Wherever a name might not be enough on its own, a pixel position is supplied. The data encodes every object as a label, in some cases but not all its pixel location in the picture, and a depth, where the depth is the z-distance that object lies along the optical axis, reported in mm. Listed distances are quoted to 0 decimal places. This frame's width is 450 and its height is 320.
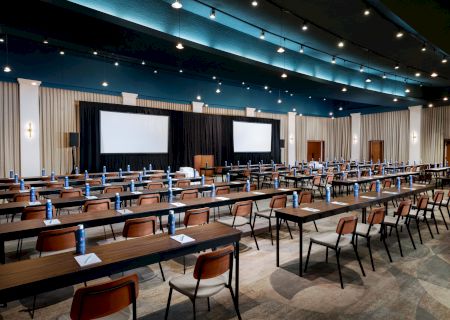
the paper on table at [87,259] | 2229
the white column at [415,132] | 16594
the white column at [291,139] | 19203
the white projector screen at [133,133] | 12164
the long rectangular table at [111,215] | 3092
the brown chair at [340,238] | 3518
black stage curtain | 11781
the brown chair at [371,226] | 3958
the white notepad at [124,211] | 3945
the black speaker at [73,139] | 10867
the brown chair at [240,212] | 4602
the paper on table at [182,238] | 2730
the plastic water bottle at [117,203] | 4262
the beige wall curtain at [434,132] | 15852
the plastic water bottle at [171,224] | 3004
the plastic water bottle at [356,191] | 5205
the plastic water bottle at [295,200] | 4340
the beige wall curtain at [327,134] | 20062
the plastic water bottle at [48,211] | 3565
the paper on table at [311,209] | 4105
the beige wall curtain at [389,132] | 17469
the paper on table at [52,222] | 3312
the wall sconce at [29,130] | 10414
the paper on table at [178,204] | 4422
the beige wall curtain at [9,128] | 9992
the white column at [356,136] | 19703
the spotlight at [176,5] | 5354
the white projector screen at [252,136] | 16672
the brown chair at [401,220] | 4595
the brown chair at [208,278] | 2408
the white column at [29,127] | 10258
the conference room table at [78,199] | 4453
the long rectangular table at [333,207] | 3854
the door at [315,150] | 21078
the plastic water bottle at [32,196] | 4820
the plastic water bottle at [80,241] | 2480
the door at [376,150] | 18750
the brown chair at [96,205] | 4484
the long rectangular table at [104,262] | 1923
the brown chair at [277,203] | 5085
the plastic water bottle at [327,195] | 4711
